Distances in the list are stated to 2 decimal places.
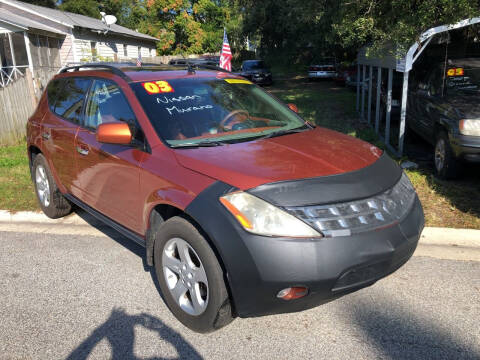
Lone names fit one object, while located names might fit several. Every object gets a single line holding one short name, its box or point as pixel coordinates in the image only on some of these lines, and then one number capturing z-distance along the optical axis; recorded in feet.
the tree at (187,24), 126.31
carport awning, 19.62
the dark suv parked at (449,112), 17.53
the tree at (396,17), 17.93
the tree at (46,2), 137.86
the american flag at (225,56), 32.42
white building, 62.49
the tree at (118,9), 145.18
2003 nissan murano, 7.86
